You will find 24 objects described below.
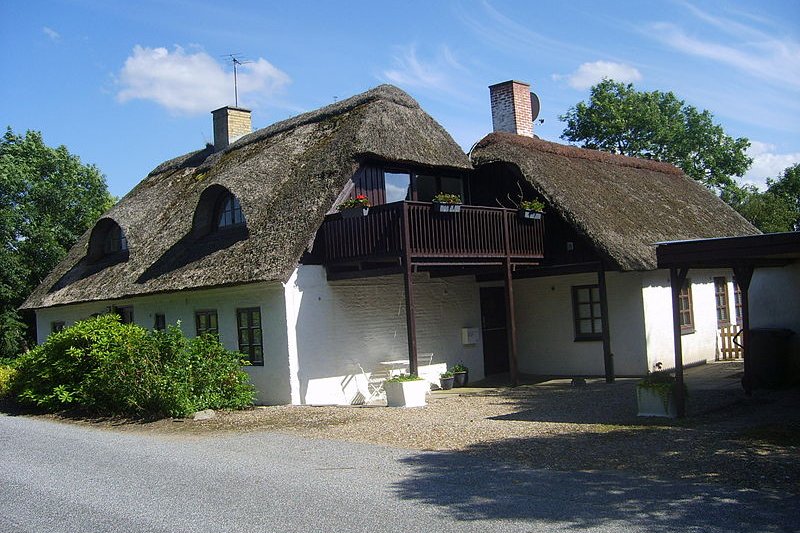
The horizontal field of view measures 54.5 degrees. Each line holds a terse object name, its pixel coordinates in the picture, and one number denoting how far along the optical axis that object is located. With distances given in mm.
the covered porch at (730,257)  10268
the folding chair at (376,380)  16109
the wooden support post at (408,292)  14203
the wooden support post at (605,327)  15891
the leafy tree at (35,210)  29094
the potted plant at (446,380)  16734
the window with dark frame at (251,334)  15742
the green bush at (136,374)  13711
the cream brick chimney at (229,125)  23141
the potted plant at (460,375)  17047
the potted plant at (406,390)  13587
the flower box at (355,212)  14742
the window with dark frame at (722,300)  19922
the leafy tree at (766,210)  33062
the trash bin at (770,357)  13250
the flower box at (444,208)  14848
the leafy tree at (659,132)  37031
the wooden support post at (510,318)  15812
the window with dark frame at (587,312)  17500
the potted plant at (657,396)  10773
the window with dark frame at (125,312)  20250
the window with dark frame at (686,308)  18438
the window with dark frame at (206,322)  17059
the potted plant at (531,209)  16641
